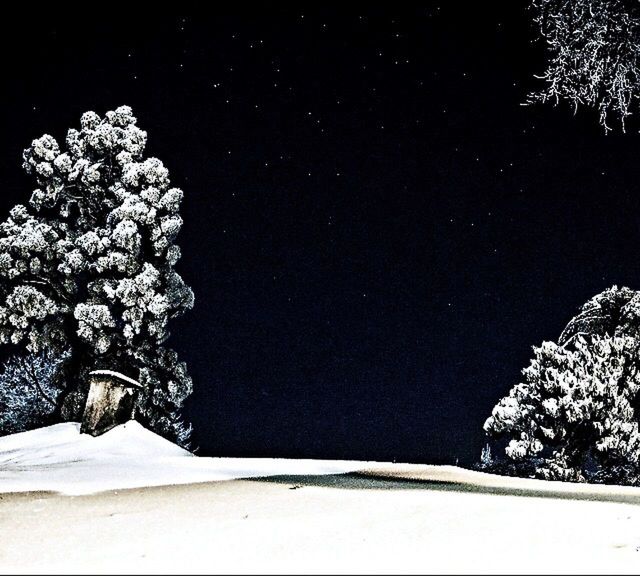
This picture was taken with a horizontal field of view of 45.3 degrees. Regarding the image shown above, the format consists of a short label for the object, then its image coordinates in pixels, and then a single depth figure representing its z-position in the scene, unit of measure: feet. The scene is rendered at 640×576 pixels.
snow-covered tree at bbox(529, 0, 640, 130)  27.30
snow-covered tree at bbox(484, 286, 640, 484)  50.19
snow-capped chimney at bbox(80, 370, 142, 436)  41.89
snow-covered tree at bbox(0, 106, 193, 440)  54.39
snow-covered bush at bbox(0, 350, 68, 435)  67.46
